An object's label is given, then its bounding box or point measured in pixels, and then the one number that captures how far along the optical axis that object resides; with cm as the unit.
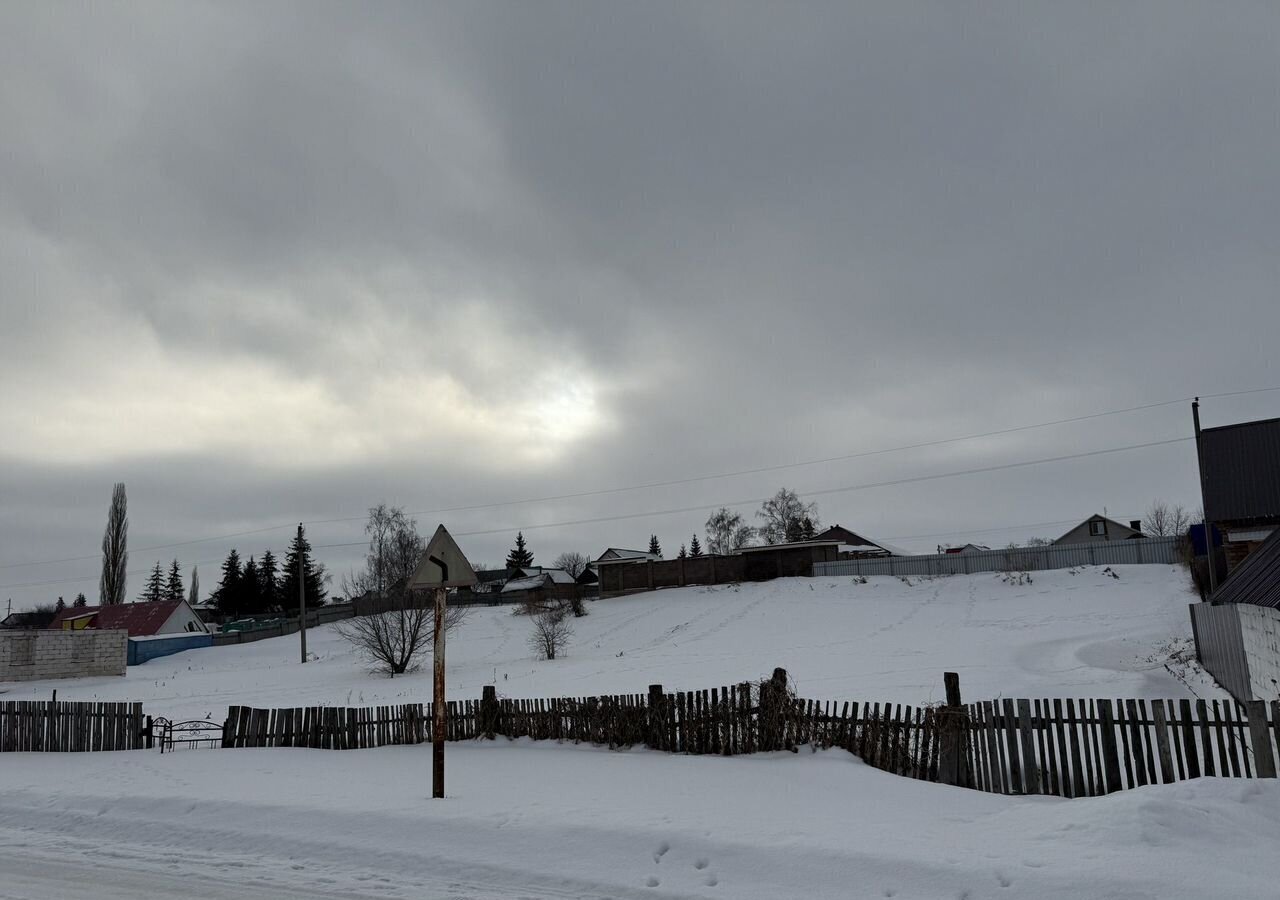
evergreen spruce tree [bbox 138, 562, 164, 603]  13988
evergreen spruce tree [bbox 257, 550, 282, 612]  9412
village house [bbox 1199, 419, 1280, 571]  2642
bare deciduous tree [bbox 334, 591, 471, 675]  3641
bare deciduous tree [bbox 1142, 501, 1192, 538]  10398
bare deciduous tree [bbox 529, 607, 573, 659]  3906
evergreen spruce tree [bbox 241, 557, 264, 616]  9319
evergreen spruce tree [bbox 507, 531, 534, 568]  12938
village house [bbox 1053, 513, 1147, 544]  8169
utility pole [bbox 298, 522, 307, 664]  4484
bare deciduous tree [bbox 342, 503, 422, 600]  7850
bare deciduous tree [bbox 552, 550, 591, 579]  12896
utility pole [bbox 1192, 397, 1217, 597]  2616
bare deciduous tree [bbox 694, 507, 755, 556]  11538
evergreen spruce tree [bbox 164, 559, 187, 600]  13438
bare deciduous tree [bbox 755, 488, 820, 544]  11012
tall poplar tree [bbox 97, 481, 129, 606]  8650
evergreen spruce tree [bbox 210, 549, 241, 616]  9350
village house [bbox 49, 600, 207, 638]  6153
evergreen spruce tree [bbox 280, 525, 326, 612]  9381
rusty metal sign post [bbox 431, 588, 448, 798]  966
